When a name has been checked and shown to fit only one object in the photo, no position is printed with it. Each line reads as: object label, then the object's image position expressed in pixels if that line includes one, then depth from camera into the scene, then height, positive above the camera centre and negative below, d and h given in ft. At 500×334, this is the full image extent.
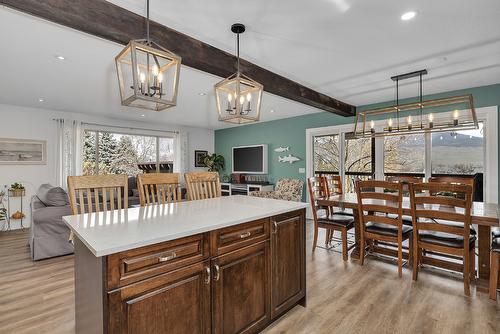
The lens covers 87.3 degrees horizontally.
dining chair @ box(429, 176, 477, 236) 11.36 -0.62
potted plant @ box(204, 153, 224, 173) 26.73 +0.54
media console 22.52 -1.83
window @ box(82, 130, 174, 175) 20.92 +1.26
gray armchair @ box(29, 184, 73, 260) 11.34 -2.59
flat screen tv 23.45 +0.76
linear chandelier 9.97 +2.57
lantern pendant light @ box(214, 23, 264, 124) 6.69 +1.91
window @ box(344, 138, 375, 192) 17.58 +0.47
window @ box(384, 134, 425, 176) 15.64 +0.76
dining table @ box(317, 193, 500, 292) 7.95 -1.99
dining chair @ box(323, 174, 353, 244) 14.15 -0.97
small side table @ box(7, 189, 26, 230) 16.75 -1.76
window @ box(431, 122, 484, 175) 13.85 +0.79
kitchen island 4.04 -1.89
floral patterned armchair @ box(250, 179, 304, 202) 19.62 -1.87
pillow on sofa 12.02 -1.36
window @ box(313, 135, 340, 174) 19.35 +0.99
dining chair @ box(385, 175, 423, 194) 12.81 -0.64
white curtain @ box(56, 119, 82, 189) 18.60 +1.30
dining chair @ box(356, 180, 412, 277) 9.28 -2.00
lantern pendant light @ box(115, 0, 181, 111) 4.77 +1.74
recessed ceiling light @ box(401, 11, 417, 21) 7.07 +4.15
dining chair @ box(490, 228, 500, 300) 7.72 -2.95
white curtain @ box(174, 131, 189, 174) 25.11 +1.48
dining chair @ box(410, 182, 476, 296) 7.93 -2.01
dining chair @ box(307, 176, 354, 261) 11.10 -2.35
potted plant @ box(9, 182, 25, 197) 16.75 -1.42
